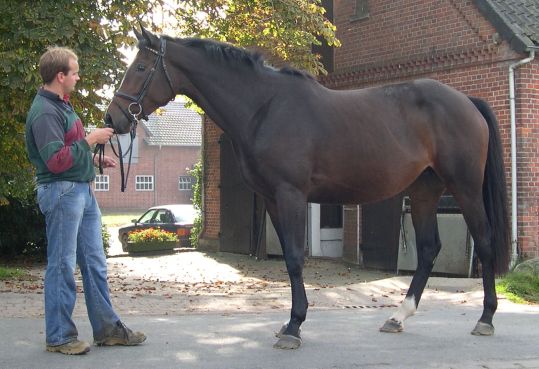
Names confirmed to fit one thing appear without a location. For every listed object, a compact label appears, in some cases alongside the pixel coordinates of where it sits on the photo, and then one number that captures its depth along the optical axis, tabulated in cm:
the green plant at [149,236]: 2231
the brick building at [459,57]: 1297
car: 2419
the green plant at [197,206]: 2262
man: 516
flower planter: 2222
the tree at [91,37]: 1135
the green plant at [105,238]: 2079
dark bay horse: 573
